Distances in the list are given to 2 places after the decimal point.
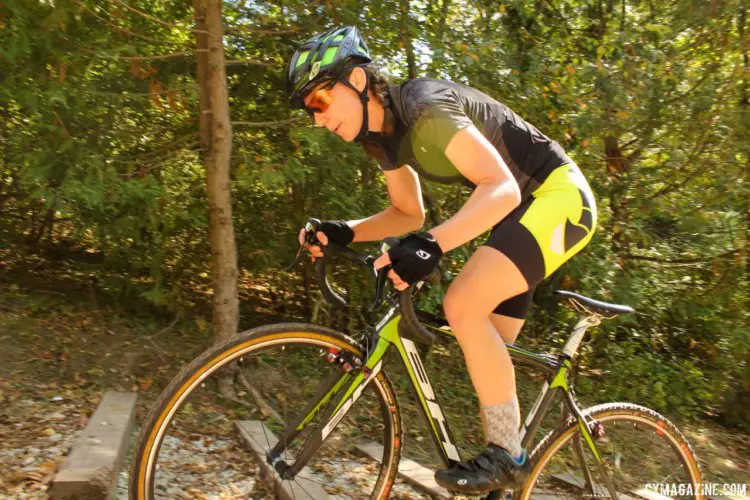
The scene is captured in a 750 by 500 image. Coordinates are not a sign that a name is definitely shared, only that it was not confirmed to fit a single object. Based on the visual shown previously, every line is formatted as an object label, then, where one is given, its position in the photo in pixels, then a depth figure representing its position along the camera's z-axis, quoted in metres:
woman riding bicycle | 2.28
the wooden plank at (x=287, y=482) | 2.62
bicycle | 2.34
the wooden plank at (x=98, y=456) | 2.46
